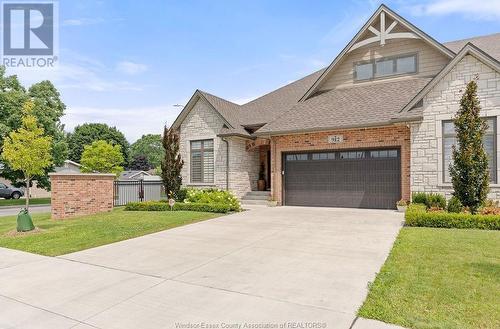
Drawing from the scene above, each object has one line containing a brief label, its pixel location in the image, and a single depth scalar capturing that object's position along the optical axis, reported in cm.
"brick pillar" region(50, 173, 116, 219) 1394
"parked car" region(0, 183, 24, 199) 3303
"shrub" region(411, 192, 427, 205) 1268
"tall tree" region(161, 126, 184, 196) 1675
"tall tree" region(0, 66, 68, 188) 2759
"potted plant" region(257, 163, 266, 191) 1986
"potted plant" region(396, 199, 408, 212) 1337
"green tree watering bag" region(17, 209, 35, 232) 1034
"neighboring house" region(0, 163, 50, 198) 3953
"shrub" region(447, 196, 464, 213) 1065
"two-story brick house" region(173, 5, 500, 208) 1284
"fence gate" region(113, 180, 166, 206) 2004
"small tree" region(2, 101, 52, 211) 1068
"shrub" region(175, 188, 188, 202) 1706
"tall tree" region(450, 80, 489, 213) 1025
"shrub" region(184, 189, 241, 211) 1482
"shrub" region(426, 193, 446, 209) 1220
